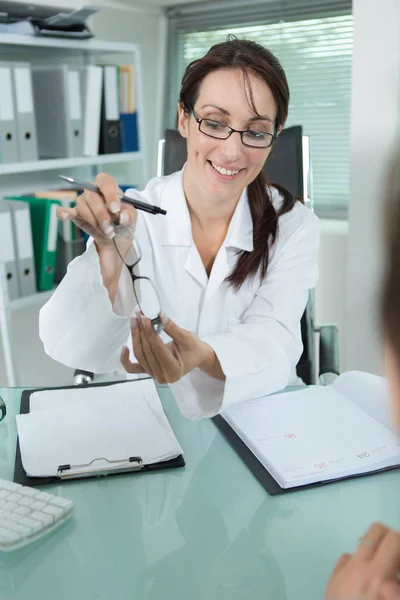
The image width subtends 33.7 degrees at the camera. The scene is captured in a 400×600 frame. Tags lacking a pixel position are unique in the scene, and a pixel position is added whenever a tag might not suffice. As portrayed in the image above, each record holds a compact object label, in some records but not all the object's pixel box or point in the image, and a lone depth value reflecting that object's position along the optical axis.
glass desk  0.74
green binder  2.44
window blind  2.71
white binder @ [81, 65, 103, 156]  2.54
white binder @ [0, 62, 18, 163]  2.25
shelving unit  2.08
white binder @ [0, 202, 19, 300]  2.30
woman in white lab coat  1.08
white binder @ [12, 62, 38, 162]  2.30
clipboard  0.96
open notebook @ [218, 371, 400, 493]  0.98
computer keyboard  0.80
